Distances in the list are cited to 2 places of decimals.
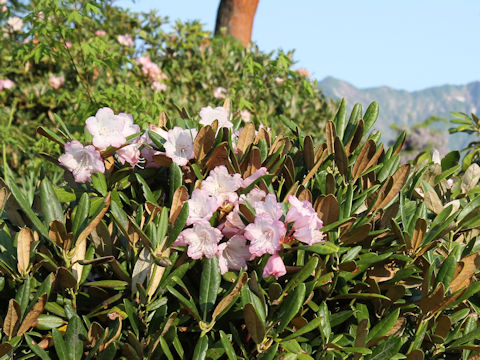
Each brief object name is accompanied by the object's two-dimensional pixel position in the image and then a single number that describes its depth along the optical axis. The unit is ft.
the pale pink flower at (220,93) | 16.62
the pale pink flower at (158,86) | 17.35
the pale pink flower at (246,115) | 16.31
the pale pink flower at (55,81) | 18.90
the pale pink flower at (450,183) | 7.43
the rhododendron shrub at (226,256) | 4.79
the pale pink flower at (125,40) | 19.58
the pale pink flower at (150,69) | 18.10
